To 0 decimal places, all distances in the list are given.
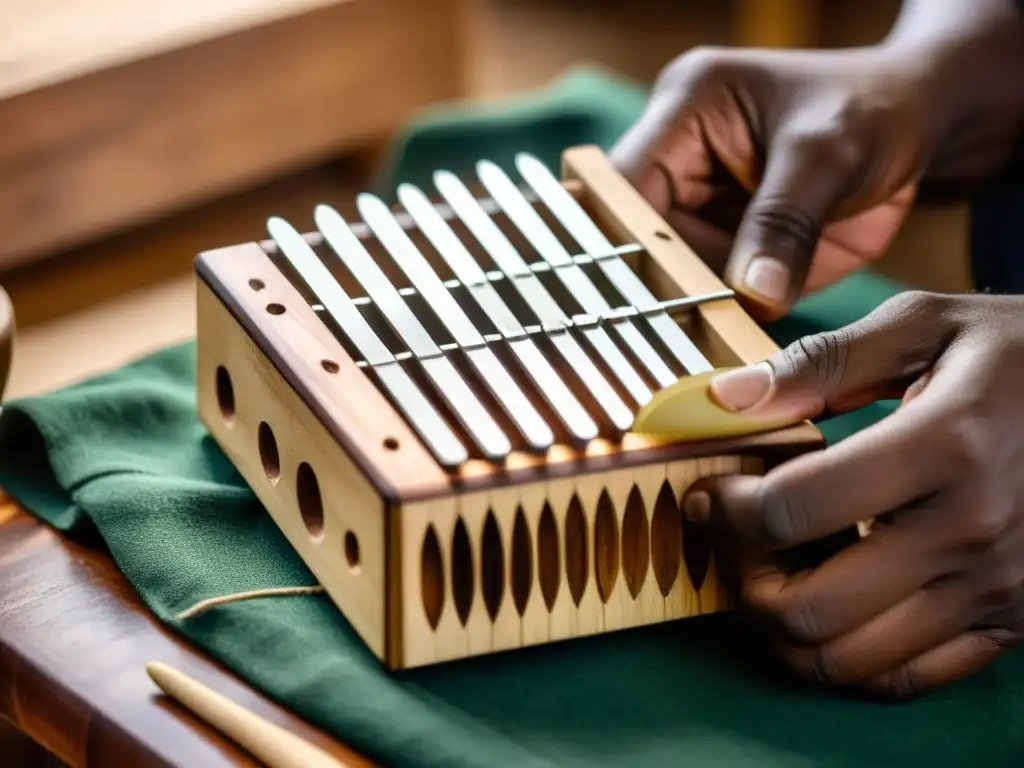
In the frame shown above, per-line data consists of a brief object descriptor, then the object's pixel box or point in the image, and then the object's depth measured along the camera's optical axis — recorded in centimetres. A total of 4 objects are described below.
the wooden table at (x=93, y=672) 80
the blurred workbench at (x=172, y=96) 145
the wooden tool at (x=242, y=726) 79
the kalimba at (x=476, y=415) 80
